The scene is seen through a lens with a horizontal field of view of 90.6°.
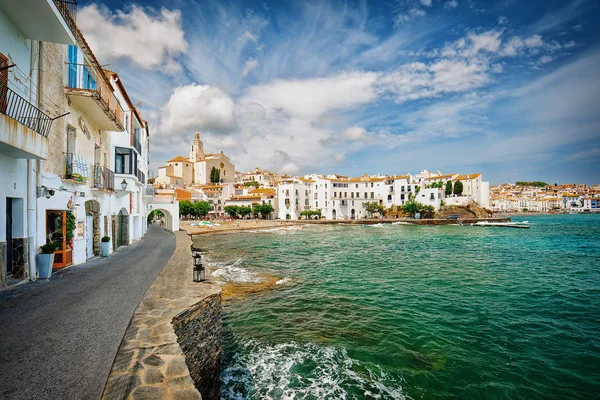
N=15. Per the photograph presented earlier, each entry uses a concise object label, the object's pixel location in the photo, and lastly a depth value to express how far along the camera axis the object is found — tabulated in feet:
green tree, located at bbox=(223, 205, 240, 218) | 292.40
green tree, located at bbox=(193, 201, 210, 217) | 261.59
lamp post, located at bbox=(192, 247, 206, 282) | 34.81
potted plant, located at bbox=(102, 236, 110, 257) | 51.42
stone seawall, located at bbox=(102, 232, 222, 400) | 14.66
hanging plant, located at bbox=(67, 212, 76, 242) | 39.11
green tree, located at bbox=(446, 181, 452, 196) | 309.55
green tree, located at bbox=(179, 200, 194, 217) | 255.50
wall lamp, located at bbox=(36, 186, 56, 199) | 33.12
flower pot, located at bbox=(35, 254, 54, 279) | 32.94
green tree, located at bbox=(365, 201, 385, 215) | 303.27
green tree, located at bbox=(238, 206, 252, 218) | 296.38
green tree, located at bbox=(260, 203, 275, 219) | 298.15
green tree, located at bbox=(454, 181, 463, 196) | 308.60
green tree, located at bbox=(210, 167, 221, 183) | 426.51
